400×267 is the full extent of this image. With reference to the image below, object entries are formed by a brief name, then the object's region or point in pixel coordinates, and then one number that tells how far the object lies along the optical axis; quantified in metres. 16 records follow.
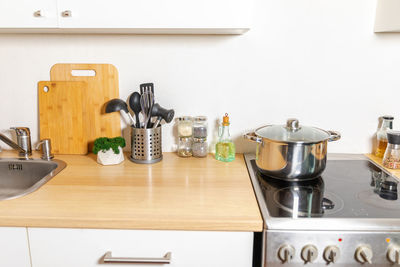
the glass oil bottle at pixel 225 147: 1.51
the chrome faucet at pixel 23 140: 1.56
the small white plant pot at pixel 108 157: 1.44
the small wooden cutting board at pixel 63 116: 1.55
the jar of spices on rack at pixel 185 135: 1.55
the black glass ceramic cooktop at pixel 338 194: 1.06
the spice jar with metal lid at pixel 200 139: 1.51
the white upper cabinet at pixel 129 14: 1.21
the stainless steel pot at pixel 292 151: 1.22
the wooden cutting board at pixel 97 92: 1.55
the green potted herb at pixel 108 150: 1.42
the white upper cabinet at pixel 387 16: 1.29
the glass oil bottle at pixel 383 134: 1.50
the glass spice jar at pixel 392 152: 1.36
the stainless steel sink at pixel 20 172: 1.50
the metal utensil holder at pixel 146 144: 1.45
